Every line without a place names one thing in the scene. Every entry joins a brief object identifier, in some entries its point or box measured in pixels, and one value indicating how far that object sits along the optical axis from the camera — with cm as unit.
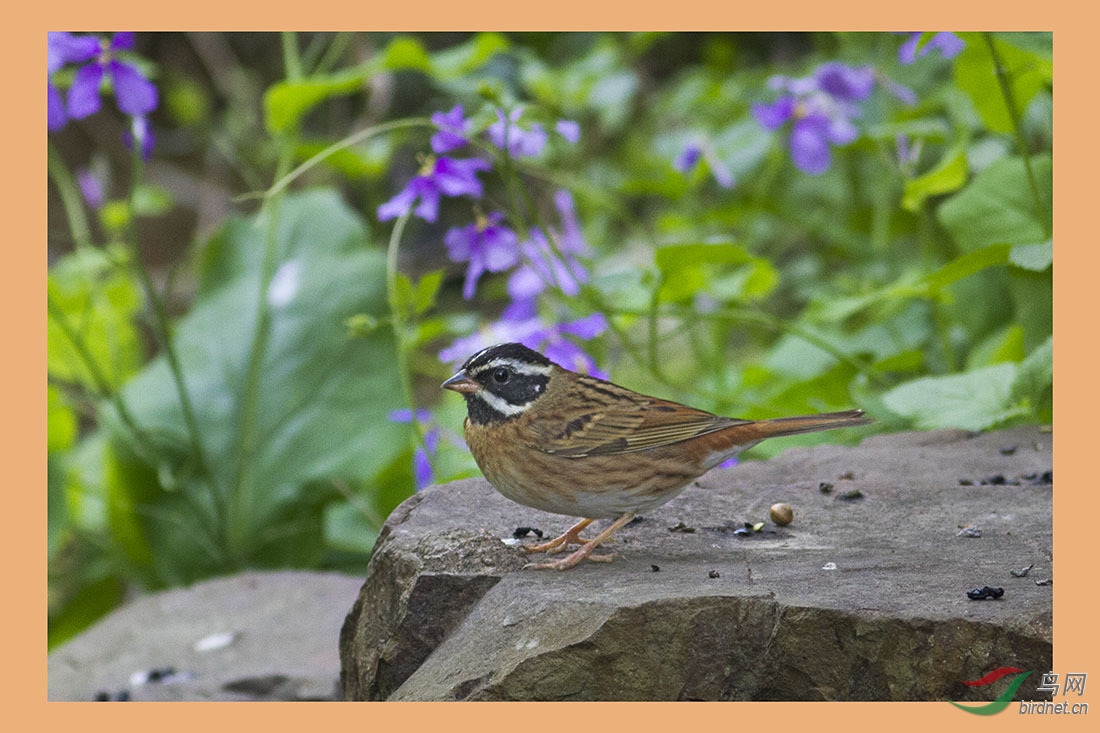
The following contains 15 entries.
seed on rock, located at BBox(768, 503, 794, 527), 826
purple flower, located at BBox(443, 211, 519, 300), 1008
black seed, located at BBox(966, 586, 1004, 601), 667
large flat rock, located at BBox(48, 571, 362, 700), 952
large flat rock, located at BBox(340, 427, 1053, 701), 645
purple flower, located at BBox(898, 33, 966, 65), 1003
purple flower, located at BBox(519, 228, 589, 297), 1045
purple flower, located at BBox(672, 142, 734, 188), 1238
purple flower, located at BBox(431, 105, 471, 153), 959
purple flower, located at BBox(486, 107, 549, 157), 1011
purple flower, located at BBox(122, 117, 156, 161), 1080
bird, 755
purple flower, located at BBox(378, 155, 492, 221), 954
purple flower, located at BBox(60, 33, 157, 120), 966
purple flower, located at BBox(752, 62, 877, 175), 1207
